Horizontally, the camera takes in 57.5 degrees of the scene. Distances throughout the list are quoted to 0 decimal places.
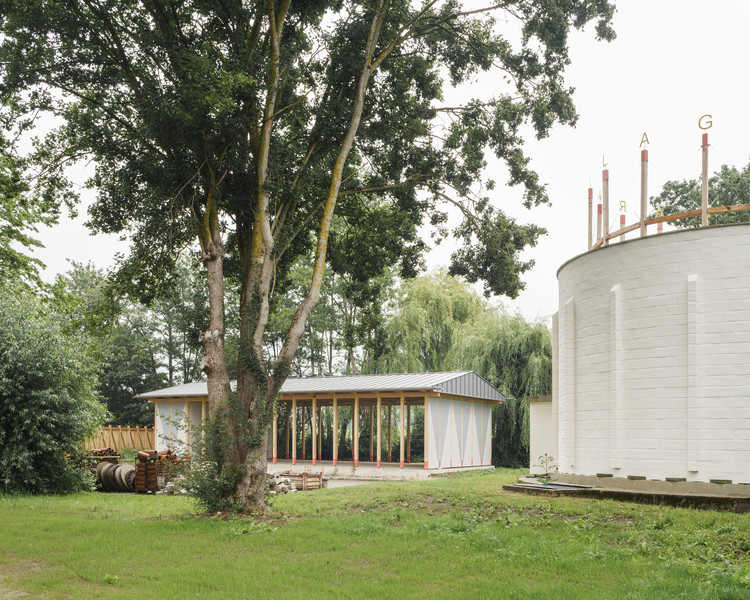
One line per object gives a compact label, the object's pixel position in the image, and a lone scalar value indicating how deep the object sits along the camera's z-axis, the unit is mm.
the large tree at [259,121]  12008
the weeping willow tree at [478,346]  27641
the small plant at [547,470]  14461
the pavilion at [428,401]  22844
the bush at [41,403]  15812
